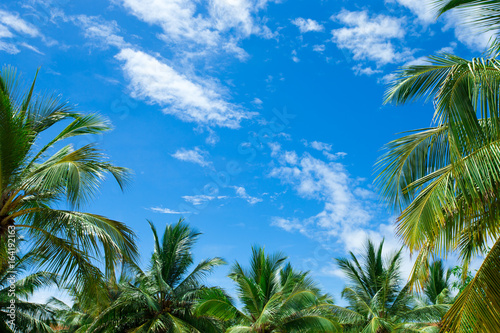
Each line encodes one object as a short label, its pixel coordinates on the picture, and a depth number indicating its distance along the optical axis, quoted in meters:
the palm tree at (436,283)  26.84
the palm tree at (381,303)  19.11
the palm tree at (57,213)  8.06
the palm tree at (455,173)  5.30
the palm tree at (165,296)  17.56
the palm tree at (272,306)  16.94
